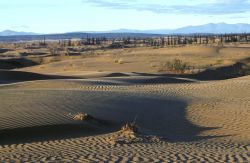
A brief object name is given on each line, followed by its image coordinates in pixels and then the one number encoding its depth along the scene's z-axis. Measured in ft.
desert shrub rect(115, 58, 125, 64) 197.71
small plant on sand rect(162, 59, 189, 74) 159.78
